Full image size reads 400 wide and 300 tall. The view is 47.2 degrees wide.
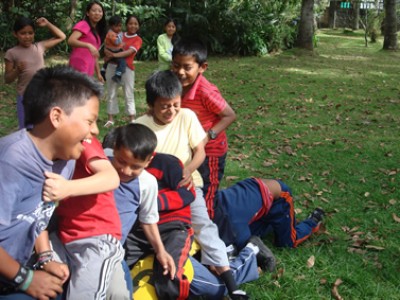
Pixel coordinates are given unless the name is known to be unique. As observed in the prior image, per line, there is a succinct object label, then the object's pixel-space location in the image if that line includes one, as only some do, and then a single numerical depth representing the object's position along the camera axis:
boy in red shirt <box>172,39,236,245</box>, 3.35
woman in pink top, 6.16
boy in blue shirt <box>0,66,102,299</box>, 1.86
